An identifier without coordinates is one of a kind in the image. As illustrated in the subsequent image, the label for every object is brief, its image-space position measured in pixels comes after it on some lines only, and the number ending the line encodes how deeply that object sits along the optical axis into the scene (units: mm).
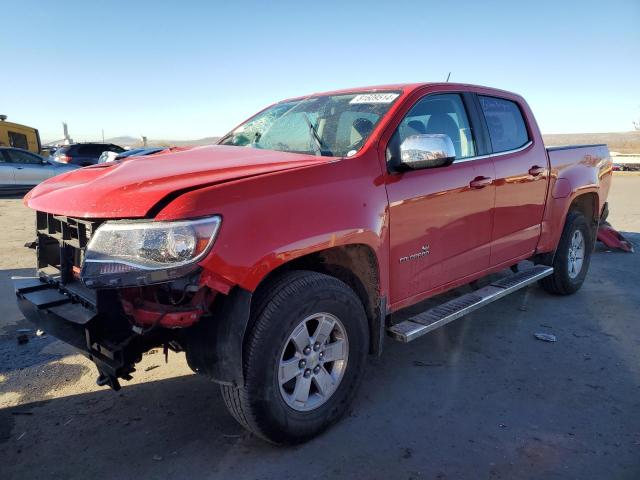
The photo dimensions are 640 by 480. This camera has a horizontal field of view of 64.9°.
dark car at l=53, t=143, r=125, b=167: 19003
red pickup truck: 2299
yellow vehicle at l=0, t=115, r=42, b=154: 20406
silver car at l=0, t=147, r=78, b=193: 14211
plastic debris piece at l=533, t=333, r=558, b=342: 4227
